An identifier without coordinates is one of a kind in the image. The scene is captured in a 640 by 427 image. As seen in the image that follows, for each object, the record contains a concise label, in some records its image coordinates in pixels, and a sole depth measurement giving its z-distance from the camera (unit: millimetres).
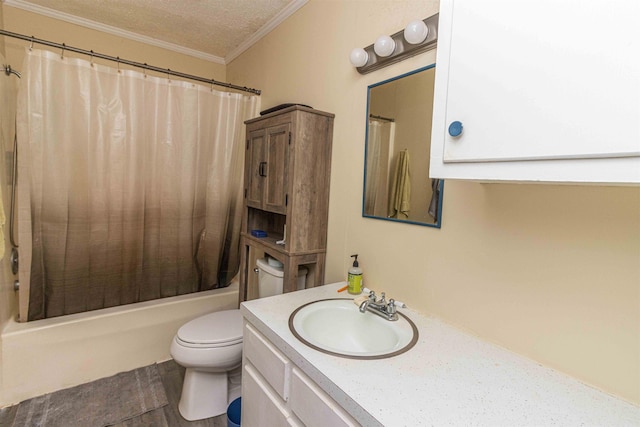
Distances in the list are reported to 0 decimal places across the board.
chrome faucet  1090
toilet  1515
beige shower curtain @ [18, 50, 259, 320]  1630
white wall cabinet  494
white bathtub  1621
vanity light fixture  1075
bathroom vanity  654
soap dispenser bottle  1331
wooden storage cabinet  1459
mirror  1122
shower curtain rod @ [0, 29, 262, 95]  1525
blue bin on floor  1401
